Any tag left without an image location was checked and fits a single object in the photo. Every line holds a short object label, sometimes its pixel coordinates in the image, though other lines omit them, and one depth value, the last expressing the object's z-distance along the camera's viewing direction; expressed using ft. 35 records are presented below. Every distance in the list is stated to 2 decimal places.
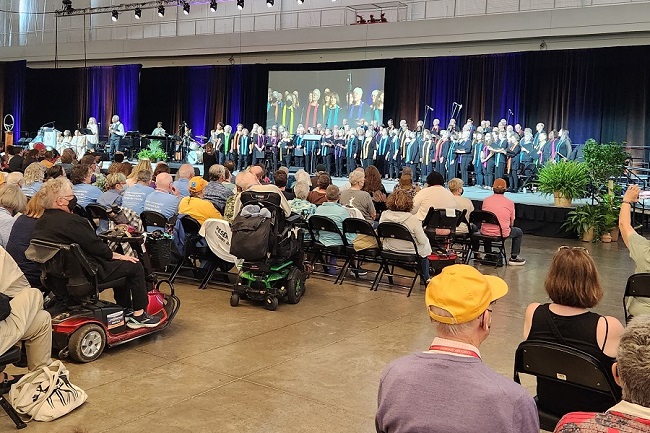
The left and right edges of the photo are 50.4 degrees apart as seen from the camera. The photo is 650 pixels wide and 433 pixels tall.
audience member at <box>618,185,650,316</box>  13.25
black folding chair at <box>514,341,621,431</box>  8.80
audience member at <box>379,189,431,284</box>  21.91
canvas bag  11.46
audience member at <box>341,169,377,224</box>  25.14
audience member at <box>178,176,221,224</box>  22.17
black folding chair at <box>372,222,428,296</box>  21.77
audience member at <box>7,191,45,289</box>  14.64
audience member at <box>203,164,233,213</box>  23.75
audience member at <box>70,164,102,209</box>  24.09
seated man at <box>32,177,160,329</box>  13.67
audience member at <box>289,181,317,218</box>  23.82
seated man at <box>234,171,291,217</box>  19.88
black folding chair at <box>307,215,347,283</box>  23.15
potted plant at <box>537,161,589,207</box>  38.04
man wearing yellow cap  5.79
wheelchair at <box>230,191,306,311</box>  18.97
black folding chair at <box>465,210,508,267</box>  27.10
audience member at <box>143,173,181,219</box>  22.76
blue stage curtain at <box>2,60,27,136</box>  84.12
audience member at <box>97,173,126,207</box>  23.30
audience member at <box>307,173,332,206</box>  26.09
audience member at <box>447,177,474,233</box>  27.68
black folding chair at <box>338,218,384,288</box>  22.49
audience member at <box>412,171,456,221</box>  25.79
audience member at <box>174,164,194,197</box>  26.57
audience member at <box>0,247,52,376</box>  11.38
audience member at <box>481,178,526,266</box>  27.73
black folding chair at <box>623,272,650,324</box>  12.30
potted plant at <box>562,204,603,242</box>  35.86
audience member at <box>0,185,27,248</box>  16.17
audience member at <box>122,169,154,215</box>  23.27
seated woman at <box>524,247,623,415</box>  9.21
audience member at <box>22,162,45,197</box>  24.91
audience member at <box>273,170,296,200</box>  24.67
